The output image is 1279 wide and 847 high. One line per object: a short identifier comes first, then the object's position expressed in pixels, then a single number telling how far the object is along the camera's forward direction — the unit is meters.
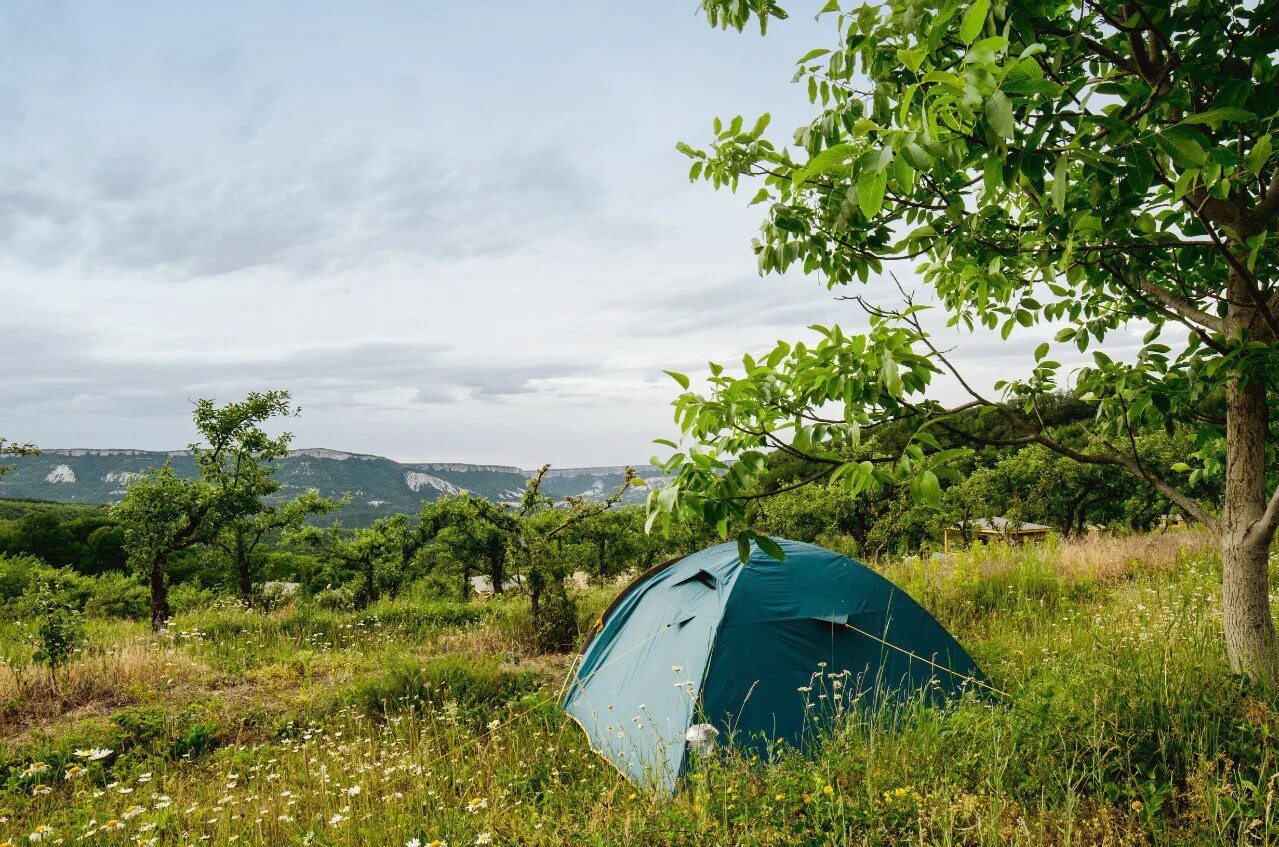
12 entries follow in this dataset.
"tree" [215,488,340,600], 17.98
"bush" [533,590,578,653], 9.51
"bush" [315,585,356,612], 15.16
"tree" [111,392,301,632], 13.33
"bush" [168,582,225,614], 18.27
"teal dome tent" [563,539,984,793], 4.84
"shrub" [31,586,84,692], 7.69
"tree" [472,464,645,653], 9.57
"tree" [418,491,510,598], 18.88
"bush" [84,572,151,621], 19.66
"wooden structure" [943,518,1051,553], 23.28
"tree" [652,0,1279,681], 1.87
